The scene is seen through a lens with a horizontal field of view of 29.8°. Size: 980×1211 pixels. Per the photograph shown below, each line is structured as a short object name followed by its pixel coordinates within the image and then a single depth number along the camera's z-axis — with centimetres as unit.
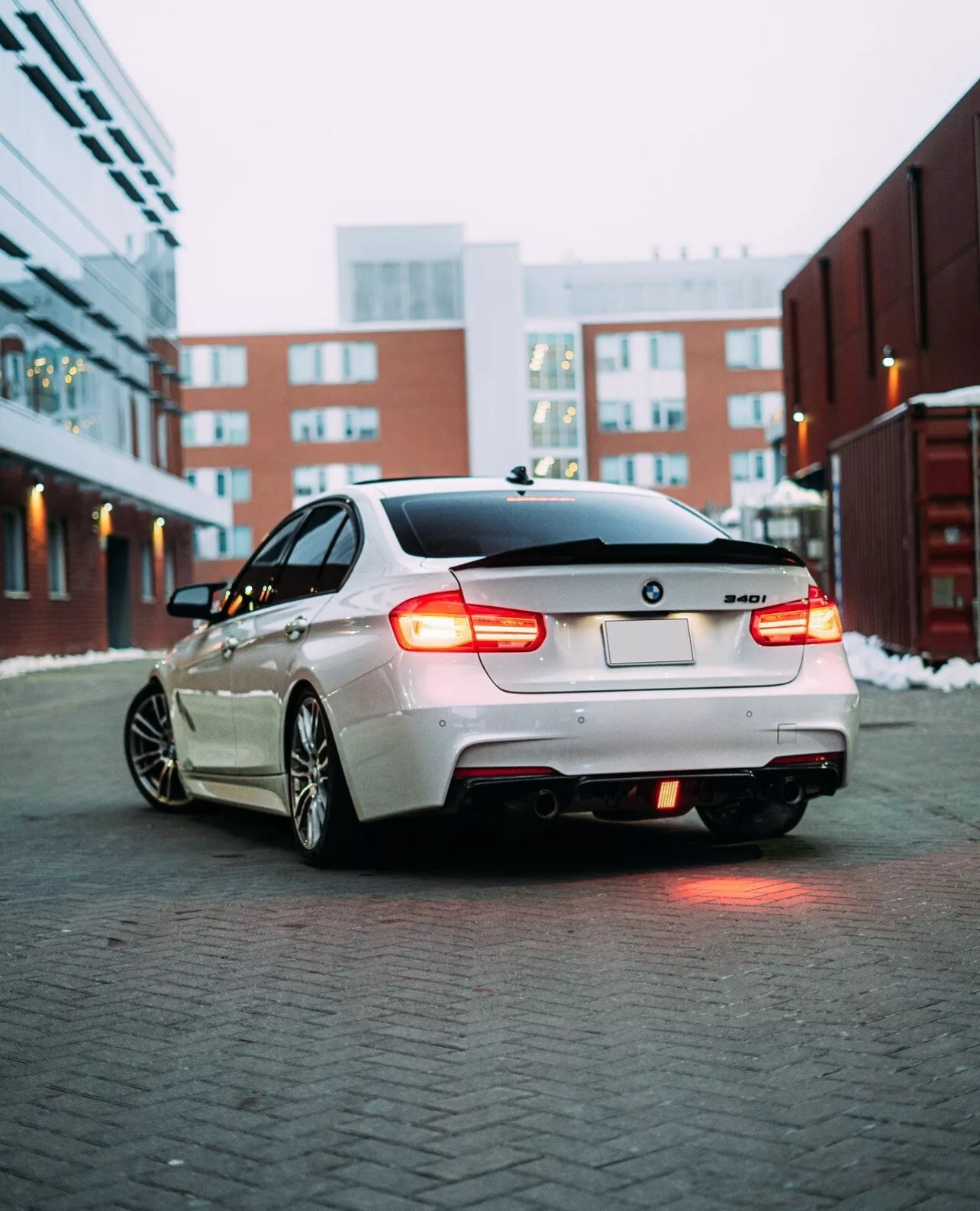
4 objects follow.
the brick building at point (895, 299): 2480
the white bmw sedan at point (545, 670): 652
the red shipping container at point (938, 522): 1923
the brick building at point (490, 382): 8200
